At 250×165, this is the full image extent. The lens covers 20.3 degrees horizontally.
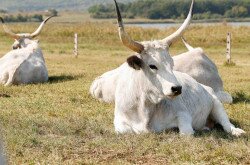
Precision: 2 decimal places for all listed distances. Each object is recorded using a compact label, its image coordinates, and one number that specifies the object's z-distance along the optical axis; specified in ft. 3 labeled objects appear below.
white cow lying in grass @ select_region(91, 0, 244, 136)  28.32
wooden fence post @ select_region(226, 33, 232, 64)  81.67
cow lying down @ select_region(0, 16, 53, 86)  52.54
